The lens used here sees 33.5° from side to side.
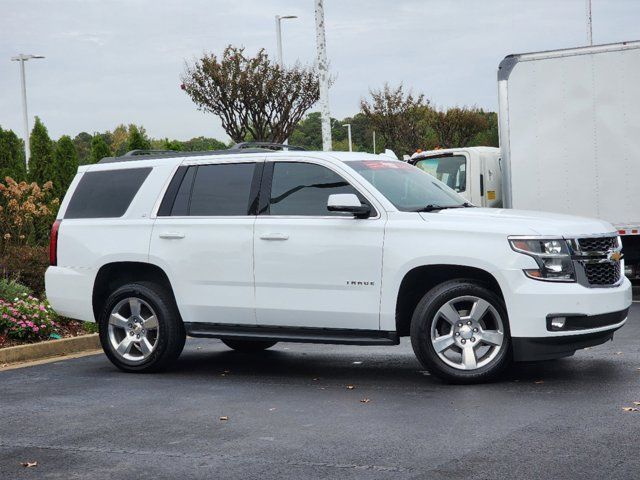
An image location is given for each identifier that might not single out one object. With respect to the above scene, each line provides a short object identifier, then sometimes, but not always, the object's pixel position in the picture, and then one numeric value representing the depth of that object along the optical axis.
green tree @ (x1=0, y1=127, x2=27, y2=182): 28.87
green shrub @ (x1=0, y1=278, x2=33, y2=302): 13.20
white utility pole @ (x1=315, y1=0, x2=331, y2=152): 20.84
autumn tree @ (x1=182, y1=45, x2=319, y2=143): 34.38
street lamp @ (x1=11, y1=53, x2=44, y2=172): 41.56
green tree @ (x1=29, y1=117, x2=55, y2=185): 30.17
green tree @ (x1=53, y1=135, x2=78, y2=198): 30.22
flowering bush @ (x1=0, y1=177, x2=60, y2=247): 16.84
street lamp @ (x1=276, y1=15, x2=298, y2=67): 33.84
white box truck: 15.14
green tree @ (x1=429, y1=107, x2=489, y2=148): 58.09
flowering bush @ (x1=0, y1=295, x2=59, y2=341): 11.91
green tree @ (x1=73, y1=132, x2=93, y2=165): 91.11
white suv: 8.36
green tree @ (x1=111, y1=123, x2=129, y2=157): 91.16
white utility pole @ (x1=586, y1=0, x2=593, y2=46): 44.41
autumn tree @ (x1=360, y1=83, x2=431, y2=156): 51.56
